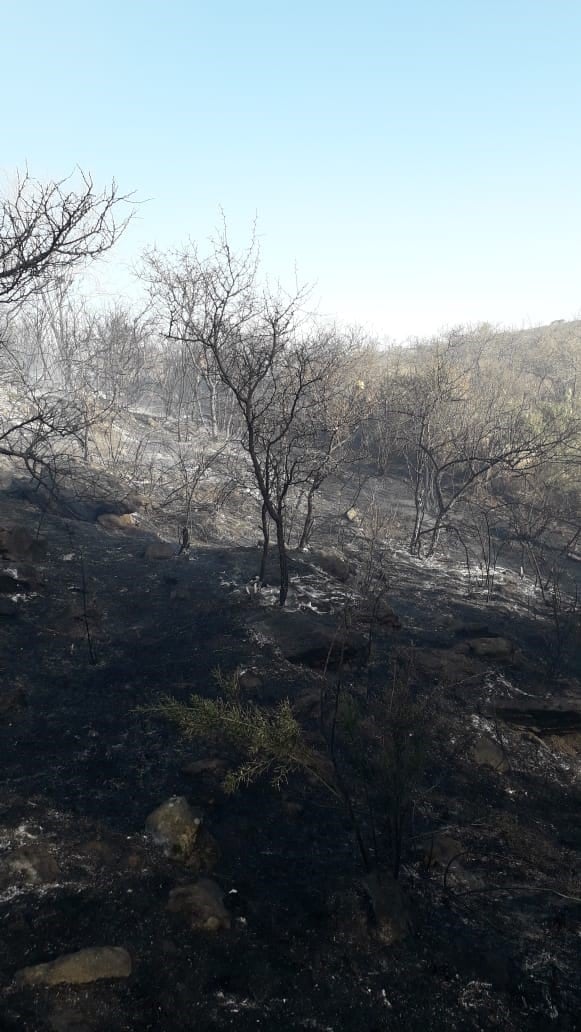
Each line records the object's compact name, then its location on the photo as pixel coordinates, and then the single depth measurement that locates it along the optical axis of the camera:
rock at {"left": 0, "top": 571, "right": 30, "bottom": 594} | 6.29
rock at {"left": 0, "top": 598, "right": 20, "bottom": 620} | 5.89
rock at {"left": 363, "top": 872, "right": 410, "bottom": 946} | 2.76
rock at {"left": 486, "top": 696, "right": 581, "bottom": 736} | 5.05
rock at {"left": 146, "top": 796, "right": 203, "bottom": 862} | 3.22
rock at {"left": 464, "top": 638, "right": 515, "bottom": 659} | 6.21
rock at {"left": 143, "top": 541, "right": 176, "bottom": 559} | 8.68
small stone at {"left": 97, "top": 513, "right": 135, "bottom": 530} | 10.06
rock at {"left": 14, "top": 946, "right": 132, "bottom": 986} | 2.31
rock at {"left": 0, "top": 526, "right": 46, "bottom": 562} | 6.97
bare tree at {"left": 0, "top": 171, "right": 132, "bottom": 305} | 4.95
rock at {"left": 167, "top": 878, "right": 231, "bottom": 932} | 2.74
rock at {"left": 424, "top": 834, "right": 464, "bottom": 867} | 3.33
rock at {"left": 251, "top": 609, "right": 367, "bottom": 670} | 5.76
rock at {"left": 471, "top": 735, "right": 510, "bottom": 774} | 4.52
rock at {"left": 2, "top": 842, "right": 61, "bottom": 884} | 2.88
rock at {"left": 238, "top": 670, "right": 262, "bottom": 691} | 5.27
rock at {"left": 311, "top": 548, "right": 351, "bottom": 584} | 8.21
